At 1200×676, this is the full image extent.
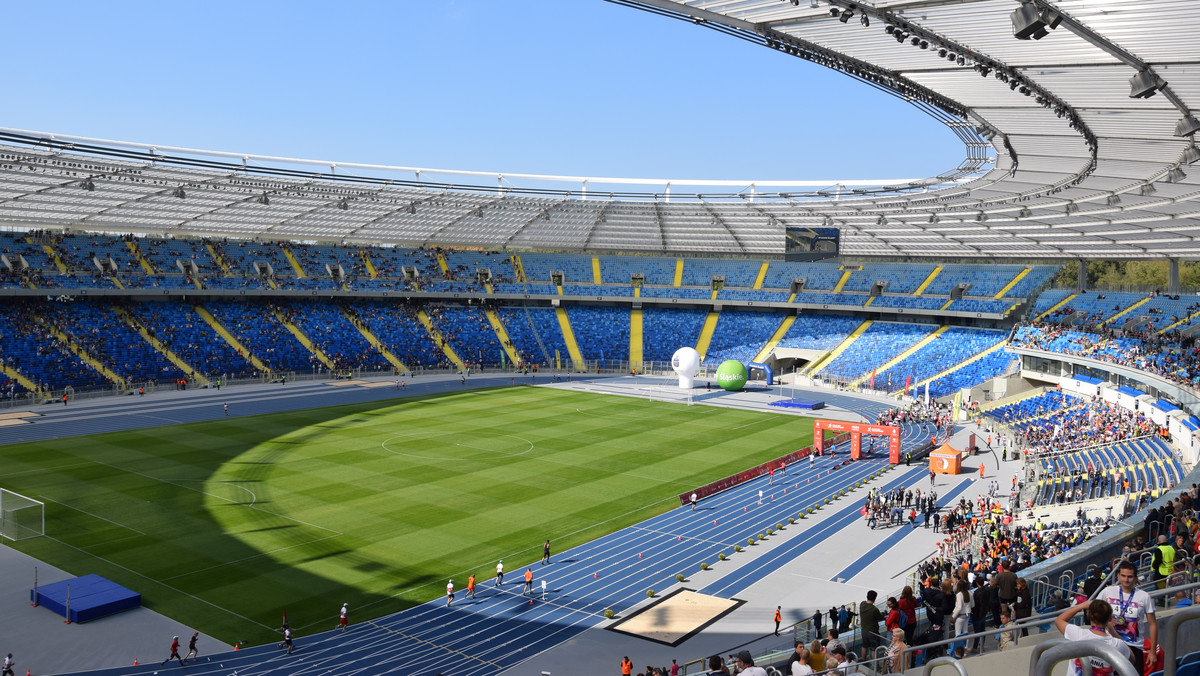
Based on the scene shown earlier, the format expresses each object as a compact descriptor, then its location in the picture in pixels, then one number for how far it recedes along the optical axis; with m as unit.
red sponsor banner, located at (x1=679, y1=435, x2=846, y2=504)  31.69
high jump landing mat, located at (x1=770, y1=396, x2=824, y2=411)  52.33
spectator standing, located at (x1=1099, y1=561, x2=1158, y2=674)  6.14
